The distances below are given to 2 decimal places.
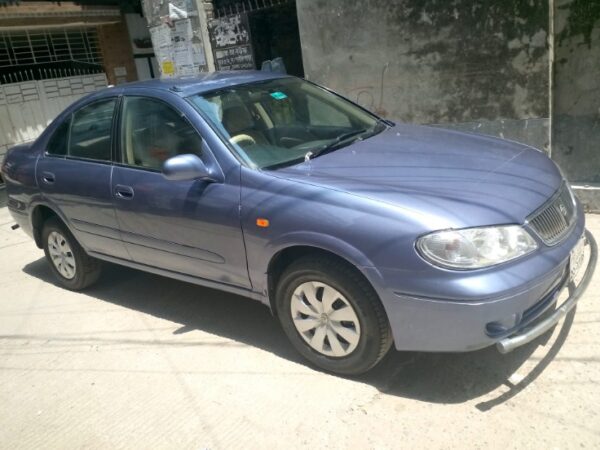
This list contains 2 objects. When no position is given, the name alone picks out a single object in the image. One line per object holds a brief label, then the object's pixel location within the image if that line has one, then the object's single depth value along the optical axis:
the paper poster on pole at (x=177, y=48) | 8.59
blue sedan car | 2.73
